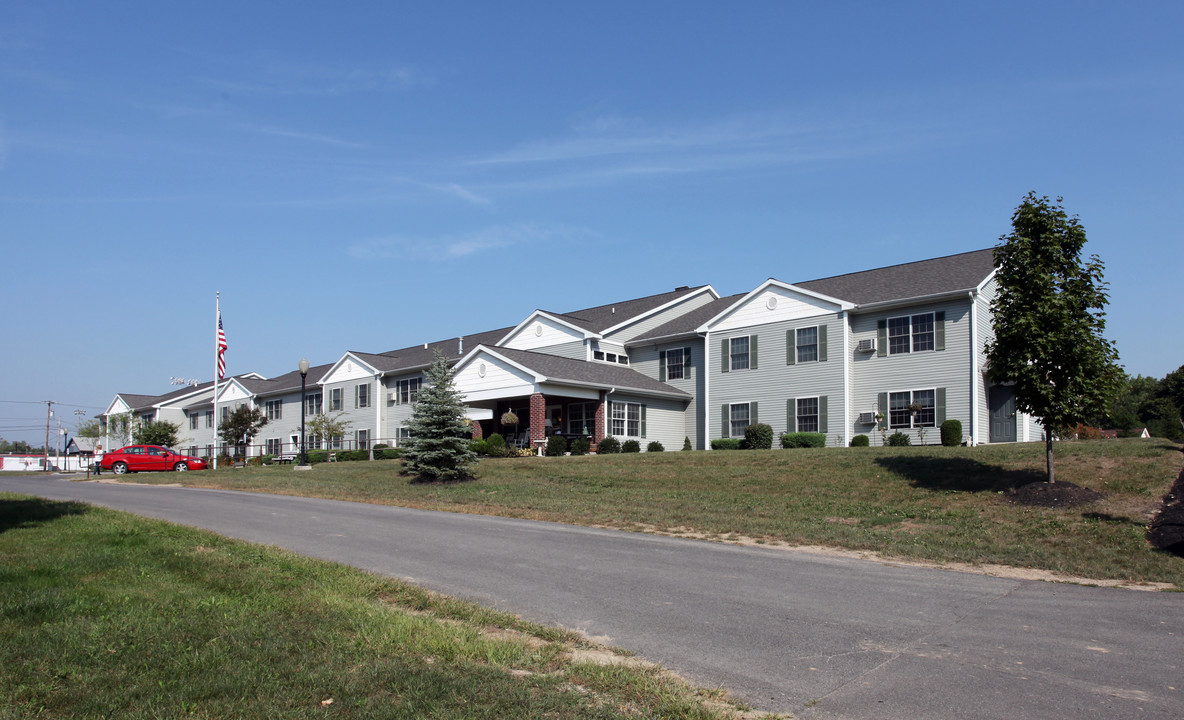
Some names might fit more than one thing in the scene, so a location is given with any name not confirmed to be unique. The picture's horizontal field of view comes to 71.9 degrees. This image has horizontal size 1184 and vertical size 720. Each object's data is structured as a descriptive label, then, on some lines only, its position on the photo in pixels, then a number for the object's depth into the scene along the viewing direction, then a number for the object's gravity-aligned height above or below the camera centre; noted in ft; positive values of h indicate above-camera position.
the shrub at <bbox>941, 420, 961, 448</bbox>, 85.30 -2.68
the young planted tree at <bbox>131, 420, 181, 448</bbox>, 177.78 -4.11
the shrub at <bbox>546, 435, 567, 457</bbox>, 104.47 -4.51
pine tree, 80.64 -2.52
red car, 124.72 -7.04
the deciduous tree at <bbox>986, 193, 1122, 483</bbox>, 53.06 +5.32
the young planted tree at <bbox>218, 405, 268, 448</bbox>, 151.74 -2.16
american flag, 125.18 +9.42
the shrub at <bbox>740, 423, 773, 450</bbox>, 100.17 -3.32
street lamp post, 104.12 -3.96
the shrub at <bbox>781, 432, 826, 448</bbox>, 95.66 -3.58
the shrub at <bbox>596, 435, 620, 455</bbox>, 104.94 -4.59
